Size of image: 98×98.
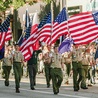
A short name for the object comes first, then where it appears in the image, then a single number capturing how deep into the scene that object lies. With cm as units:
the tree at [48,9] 3652
